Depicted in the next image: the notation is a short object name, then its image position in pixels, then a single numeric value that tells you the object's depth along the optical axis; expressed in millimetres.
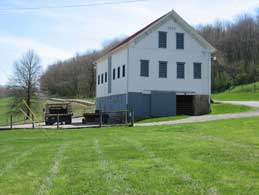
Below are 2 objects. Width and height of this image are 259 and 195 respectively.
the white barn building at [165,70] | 26538
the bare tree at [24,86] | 43087
